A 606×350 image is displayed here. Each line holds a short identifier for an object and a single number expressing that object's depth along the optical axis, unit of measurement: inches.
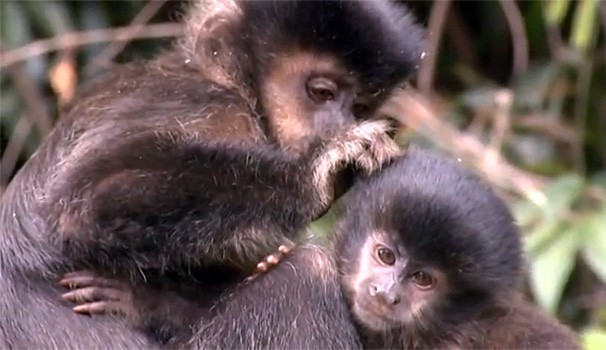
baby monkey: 192.5
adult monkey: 186.7
